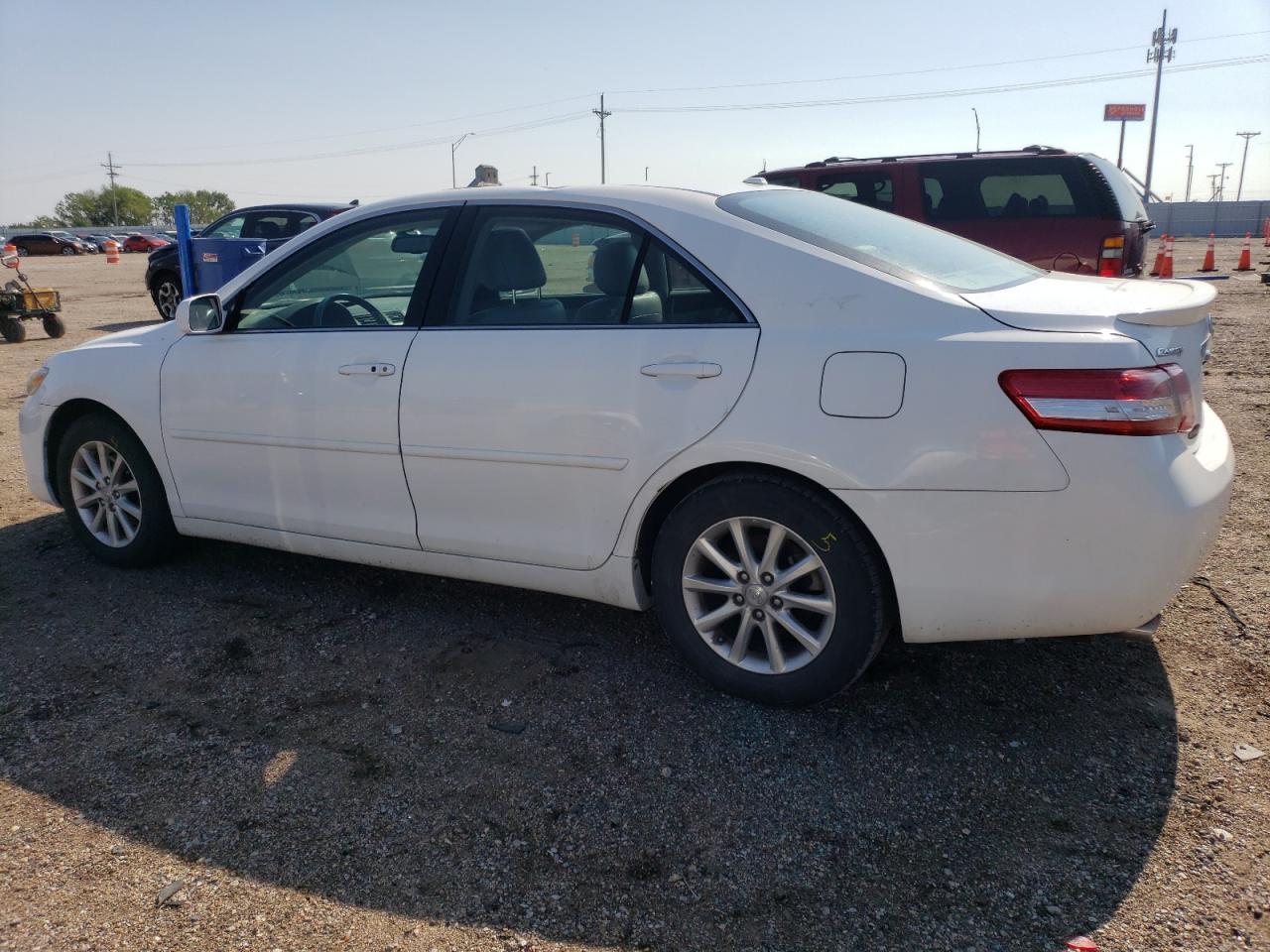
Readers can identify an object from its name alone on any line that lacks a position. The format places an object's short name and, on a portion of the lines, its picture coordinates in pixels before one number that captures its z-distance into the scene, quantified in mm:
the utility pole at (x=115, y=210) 99606
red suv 8922
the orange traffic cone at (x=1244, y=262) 20906
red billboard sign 64312
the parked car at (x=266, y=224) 12359
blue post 11281
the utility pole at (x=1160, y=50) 63000
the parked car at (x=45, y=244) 54188
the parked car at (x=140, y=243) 57812
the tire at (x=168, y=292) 14930
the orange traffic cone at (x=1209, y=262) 20934
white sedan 2674
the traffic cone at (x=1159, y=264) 17266
